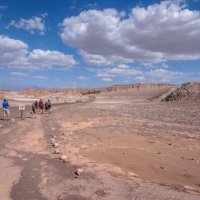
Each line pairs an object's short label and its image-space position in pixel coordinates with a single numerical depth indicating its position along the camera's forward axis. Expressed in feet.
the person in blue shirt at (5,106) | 52.21
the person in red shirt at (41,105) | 64.17
